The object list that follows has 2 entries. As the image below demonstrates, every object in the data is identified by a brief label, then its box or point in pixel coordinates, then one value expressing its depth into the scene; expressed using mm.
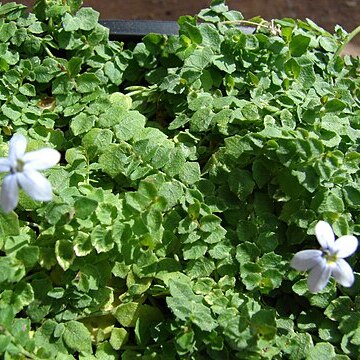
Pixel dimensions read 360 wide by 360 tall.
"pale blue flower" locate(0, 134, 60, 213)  124
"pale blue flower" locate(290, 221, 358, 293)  136
